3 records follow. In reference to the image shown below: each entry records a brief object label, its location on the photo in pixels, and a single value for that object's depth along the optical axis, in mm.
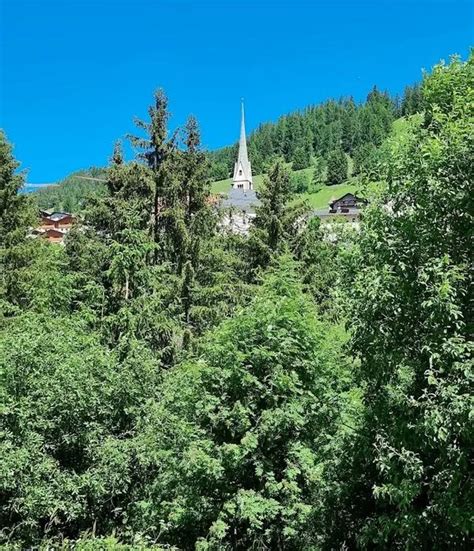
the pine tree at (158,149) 20281
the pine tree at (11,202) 20800
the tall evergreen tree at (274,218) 23141
